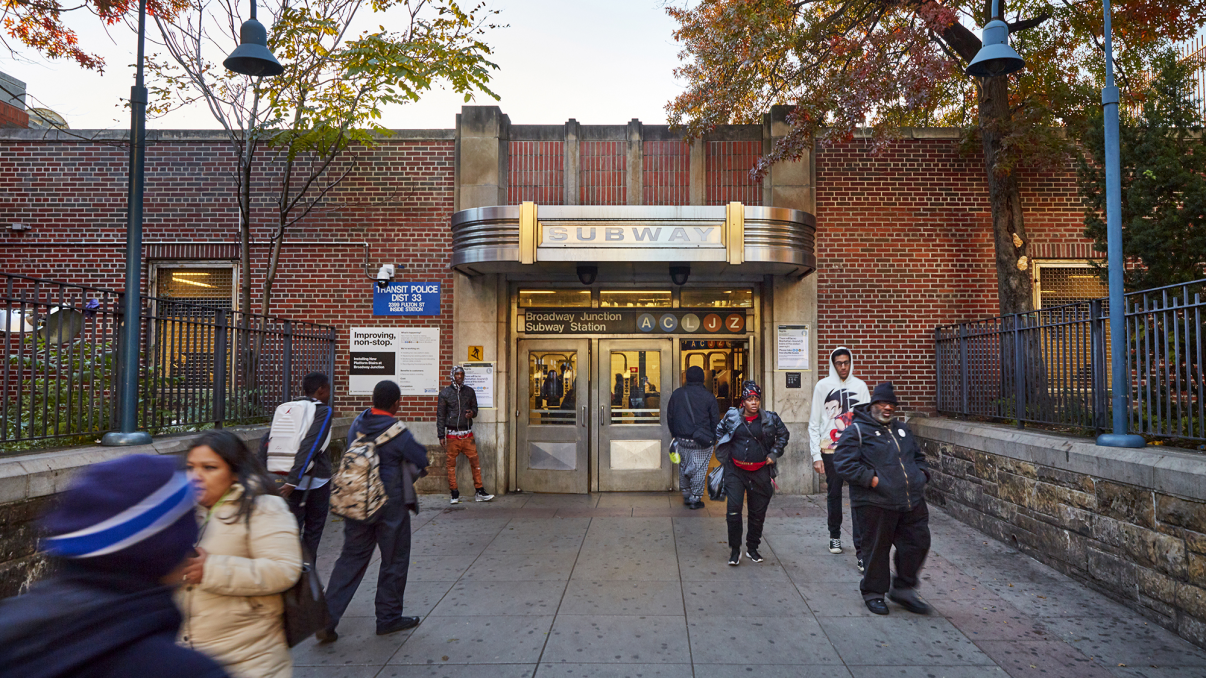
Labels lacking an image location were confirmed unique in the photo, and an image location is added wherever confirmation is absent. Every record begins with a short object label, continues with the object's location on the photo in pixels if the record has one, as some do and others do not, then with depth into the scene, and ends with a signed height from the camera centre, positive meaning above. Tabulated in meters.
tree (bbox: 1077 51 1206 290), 6.43 +1.68
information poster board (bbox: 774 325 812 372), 9.92 +0.19
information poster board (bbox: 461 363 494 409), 9.84 -0.25
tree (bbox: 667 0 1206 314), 8.67 +4.02
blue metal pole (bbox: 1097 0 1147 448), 5.53 +0.67
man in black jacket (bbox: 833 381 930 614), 4.99 -0.93
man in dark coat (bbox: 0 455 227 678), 1.24 -0.43
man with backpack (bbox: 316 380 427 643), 4.49 -0.94
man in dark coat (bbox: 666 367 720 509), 8.61 -0.82
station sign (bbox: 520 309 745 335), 10.30 +0.60
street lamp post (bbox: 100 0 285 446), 5.57 +0.52
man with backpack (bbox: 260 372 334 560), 5.11 -0.65
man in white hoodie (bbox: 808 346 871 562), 6.59 -0.52
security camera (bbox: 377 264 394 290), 9.91 +1.26
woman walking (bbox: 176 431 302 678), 2.36 -0.69
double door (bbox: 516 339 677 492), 10.16 -0.76
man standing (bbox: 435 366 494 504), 9.26 -0.78
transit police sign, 10.06 +0.91
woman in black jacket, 6.24 -0.84
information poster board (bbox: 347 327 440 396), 9.98 +0.07
